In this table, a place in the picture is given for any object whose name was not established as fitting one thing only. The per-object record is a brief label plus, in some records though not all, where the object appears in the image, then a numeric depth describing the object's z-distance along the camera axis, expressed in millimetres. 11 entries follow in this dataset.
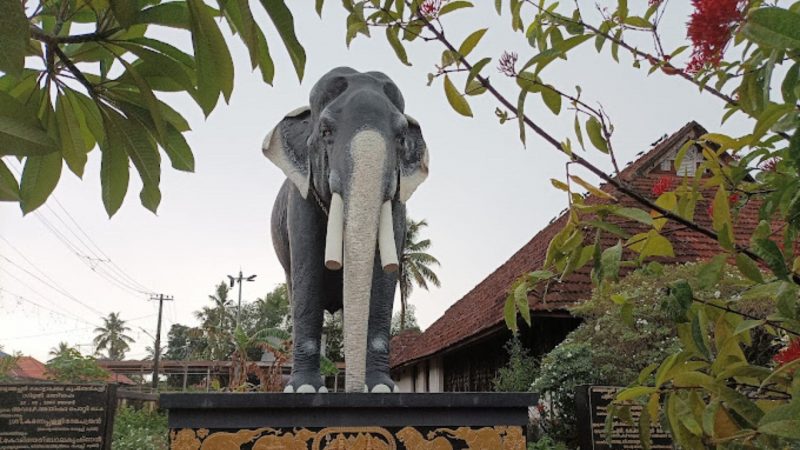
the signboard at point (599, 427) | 5703
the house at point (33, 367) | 30845
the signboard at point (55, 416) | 6160
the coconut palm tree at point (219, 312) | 43734
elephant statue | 2789
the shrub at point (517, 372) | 8328
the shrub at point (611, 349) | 6973
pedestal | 2424
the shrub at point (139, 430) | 8562
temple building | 8969
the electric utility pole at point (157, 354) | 27047
